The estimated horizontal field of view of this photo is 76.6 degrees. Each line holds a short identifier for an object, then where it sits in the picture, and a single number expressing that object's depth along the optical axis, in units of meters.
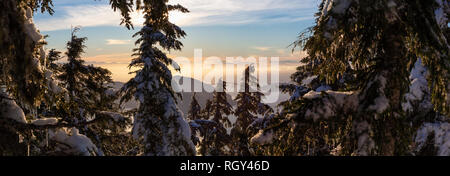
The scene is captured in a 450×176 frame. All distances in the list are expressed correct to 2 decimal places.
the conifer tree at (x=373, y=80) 4.03
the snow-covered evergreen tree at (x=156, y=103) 11.03
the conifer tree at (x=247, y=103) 25.27
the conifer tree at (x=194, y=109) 29.06
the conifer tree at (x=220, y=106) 27.23
